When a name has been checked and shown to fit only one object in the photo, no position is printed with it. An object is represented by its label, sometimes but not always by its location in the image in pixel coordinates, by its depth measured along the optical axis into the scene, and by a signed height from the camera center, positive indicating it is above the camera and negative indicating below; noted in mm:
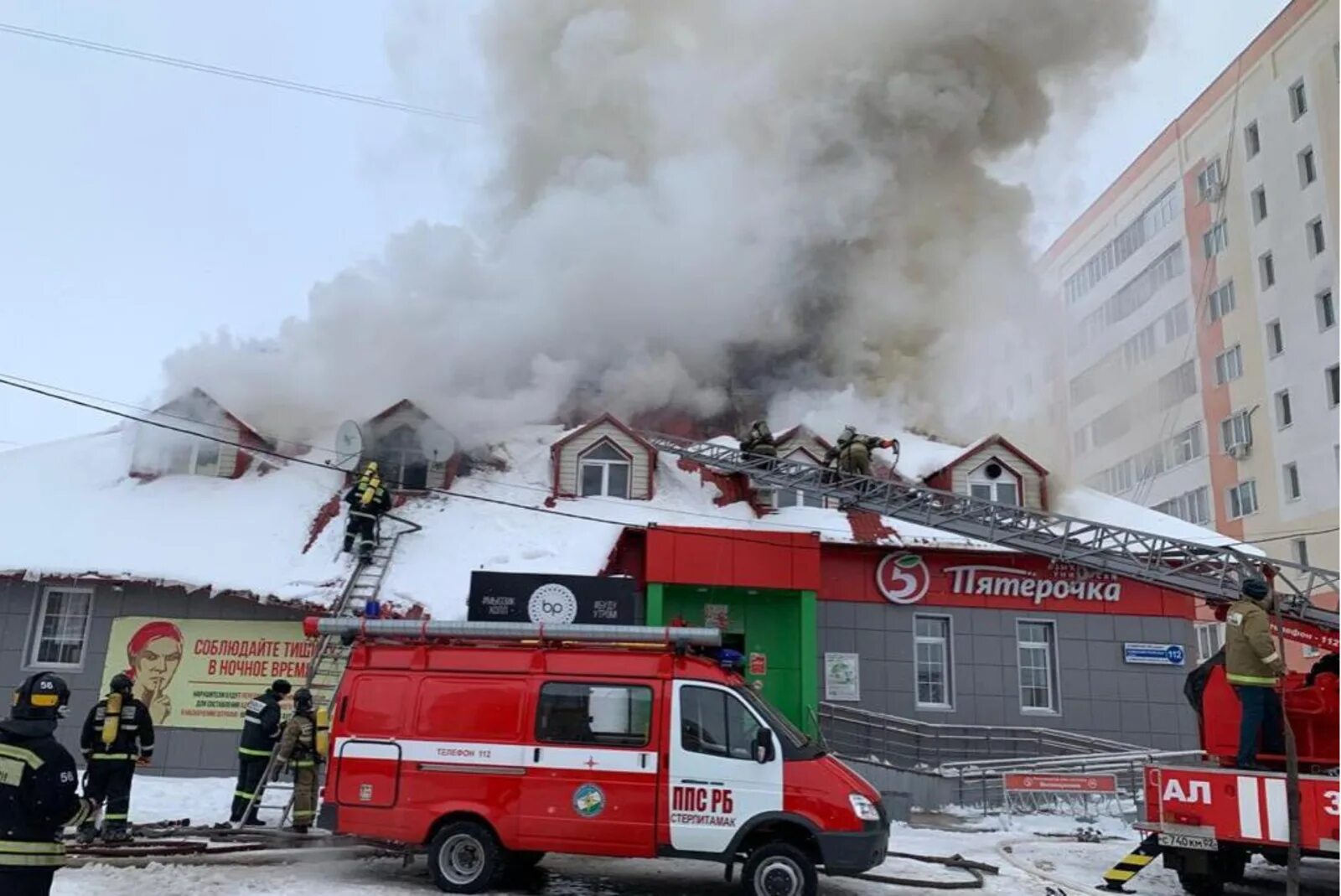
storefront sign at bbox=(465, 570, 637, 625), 13906 +1285
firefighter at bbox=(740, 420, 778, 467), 17281 +4285
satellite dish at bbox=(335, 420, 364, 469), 17328 +4075
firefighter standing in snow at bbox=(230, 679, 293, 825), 10961 -678
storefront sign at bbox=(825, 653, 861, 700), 16188 +379
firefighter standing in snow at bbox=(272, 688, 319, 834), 10539 -726
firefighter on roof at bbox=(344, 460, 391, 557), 15352 +2654
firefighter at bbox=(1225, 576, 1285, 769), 8555 +378
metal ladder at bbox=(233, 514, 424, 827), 13469 +981
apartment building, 30531 +14187
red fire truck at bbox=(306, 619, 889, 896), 8016 -534
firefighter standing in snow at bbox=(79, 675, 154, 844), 9562 -659
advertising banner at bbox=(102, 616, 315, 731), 14938 +295
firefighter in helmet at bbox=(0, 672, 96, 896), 5055 -556
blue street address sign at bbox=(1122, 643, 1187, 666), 16609 +919
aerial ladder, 13211 +2519
